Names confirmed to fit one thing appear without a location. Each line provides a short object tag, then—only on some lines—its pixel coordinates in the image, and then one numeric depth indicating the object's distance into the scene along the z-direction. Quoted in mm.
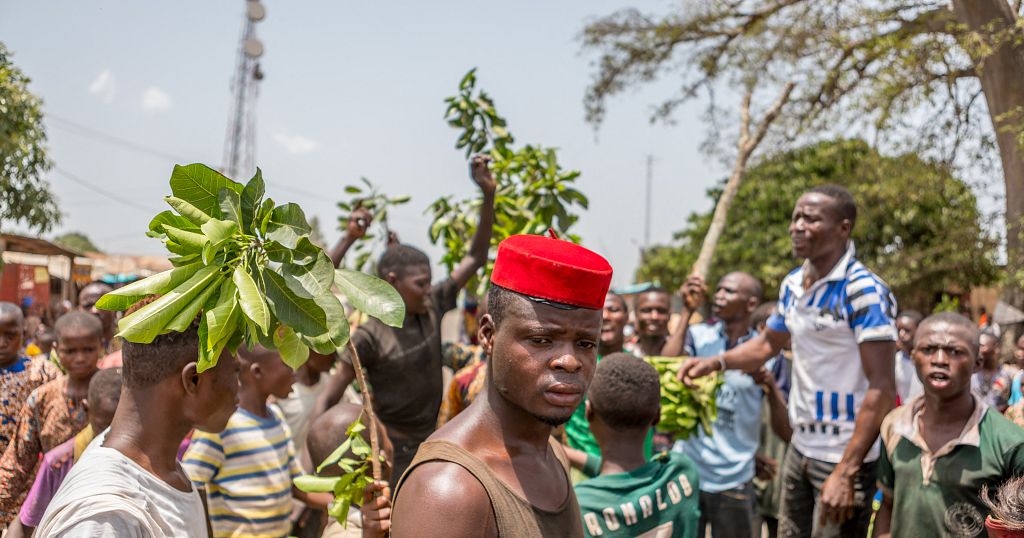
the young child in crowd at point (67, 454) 2904
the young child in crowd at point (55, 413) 4051
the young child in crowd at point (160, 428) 2084
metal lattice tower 31375
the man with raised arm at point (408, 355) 4758
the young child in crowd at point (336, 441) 3189
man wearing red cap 1929
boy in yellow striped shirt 3359
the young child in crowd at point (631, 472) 3072
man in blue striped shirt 3867
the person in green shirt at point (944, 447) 3340
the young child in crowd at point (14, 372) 4641
